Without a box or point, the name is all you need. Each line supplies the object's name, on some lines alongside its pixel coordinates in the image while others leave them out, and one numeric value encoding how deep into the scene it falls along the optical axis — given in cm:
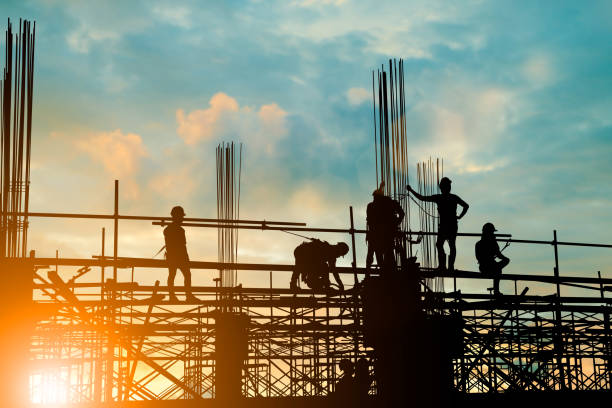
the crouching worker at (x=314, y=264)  1510
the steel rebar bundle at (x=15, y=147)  1257
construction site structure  1248
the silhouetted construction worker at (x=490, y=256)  1554
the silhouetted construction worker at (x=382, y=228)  1380
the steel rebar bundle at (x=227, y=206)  1858
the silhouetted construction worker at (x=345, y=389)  1373
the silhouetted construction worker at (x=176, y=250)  1349
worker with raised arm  1477
